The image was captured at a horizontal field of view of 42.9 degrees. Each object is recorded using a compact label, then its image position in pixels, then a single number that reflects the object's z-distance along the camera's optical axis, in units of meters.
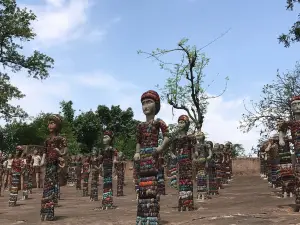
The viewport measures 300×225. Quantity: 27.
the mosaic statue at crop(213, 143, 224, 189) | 15.22
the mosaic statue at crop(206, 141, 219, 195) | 13.82
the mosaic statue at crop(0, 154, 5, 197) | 20.11
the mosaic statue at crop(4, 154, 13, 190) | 19.75
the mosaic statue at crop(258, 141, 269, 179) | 23.36
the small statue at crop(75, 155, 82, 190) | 21.48
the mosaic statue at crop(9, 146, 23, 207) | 13.17
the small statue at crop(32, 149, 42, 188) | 18.61
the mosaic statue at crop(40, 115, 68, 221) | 9.31
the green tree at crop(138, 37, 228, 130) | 28.06
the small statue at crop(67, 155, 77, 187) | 25.62
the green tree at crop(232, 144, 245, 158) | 58.03
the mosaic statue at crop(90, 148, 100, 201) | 14.18
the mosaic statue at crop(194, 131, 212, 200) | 11.99
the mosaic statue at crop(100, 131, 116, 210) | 11.23
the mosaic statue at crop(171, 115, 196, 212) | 9.78
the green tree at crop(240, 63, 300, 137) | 25.77
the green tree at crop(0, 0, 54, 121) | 23.59
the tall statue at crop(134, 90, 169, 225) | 6.93
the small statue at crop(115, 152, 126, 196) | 16.39
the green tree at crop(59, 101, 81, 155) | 34.75
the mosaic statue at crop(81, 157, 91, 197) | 17.17
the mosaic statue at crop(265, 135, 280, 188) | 12.13
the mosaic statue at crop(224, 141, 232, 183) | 21.05
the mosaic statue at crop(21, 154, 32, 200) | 16.11
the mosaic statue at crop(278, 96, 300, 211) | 8.45
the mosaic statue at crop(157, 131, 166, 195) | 13.57
